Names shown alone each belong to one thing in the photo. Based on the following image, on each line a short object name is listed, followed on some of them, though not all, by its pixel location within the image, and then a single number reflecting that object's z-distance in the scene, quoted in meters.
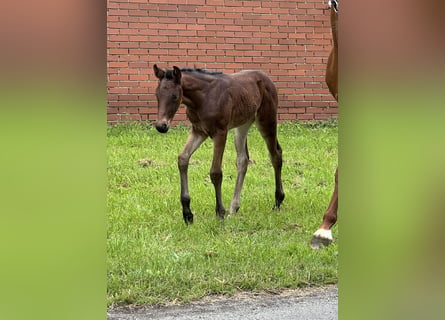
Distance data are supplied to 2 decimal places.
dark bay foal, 5.06
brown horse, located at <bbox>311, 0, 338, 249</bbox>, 4.30
